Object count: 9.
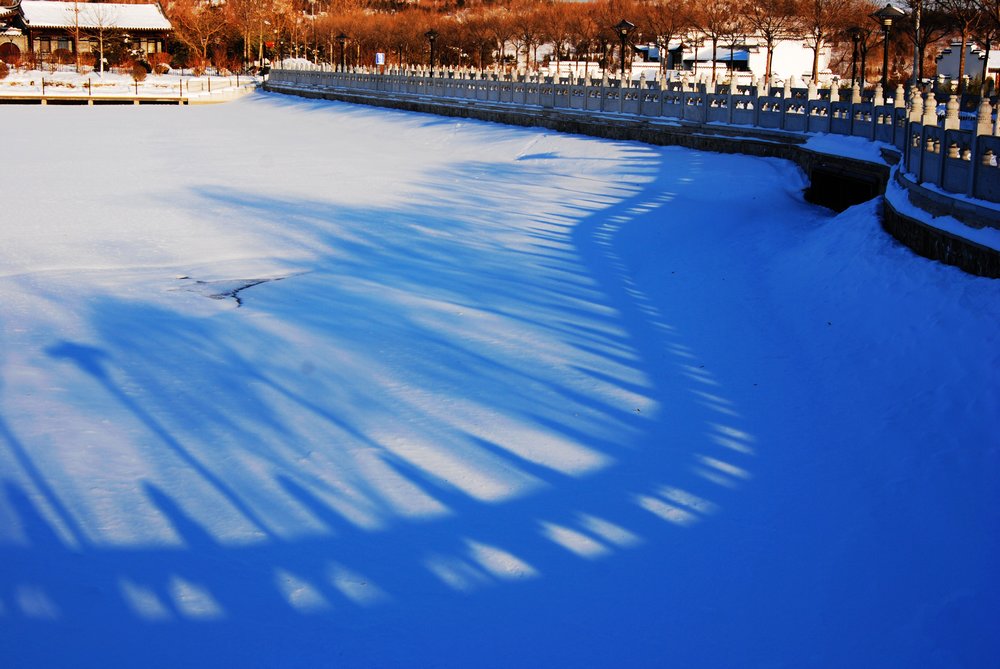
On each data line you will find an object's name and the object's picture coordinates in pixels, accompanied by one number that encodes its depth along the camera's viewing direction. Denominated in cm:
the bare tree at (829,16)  5648
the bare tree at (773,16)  5402
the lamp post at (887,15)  2403
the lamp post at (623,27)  3253
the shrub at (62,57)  7606
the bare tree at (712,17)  6294
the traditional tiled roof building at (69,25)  7531
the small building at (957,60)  5334
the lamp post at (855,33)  2905
